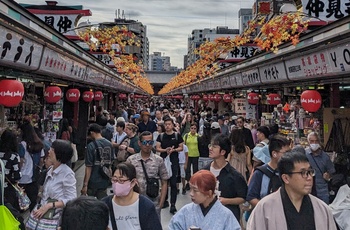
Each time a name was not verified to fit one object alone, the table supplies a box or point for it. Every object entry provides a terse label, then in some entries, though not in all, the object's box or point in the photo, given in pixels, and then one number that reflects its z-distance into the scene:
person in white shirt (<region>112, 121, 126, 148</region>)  8.53
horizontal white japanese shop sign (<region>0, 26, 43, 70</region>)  5.50
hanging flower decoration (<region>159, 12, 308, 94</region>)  8.71
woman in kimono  3.14
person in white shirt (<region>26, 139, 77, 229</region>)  4.20
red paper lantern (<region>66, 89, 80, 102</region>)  11.31
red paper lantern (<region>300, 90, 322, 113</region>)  8.03
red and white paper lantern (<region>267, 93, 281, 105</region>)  12.25
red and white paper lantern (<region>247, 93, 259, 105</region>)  14.09
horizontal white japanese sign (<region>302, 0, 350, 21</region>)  9.28
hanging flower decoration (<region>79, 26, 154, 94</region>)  13.44
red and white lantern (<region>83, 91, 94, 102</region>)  13.59
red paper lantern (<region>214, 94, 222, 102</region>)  23.18
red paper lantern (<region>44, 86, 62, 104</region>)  8.93
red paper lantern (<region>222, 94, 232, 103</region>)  19.16
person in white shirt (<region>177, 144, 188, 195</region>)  9.05
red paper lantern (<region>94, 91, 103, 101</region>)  15.99
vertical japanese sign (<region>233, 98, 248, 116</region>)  16.76
